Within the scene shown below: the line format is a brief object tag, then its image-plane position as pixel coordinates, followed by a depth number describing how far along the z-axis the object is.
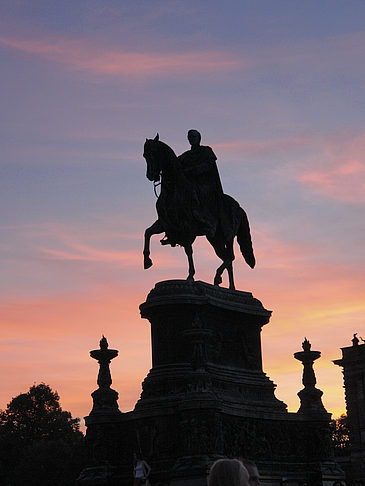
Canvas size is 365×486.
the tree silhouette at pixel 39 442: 71.44
